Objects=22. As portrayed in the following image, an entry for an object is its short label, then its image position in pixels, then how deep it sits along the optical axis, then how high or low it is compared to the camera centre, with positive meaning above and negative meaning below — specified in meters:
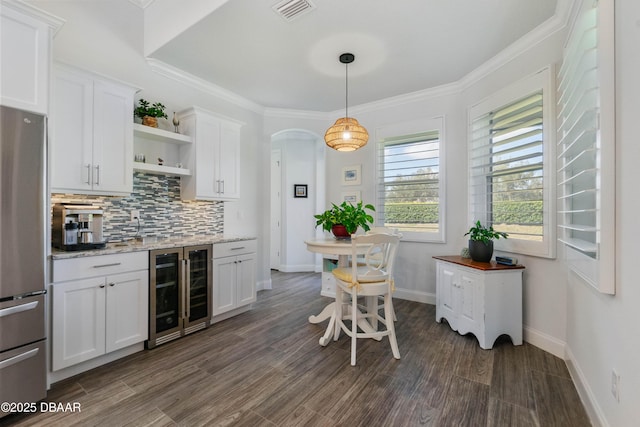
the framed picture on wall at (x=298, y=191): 5.91 +0.46
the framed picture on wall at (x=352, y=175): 4.43 +0.61
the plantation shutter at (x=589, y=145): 1.43 +0.42
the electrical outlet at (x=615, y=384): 1.37 -0.83
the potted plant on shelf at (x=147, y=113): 2.83 +0.99
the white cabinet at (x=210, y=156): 3.17 +0.67
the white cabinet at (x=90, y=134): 2.15 +0.64
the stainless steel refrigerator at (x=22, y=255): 1.58 -0.25
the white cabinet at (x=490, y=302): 2.51 -0.78
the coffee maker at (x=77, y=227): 2.14 -0.11
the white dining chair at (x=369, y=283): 2.27 -0.58
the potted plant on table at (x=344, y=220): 2.85 -0.06
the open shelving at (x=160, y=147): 2.76 +0.71
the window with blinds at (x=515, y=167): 2.51 +0.47
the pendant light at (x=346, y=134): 2.99 +0.84
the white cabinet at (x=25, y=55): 1.62 +0.93
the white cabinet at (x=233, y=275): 3.02 -0.69
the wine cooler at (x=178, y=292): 2.48 -0.74
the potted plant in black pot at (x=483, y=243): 2.73 -0.28
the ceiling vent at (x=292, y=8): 2.27 +1.67
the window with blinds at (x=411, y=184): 3.81 +0.41
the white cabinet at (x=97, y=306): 1.95 -0.70
